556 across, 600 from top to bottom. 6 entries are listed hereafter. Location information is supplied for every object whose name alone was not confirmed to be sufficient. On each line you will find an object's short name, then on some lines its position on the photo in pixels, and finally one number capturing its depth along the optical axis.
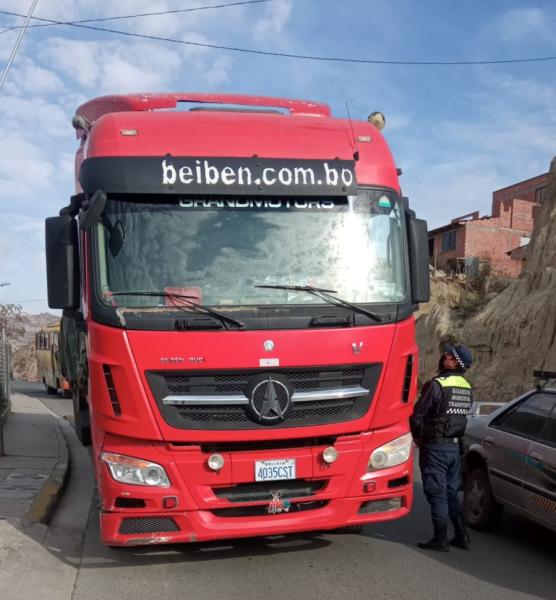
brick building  40.81
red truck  4.45
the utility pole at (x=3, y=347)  14.70
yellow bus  24.06
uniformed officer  5.30
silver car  5.24
